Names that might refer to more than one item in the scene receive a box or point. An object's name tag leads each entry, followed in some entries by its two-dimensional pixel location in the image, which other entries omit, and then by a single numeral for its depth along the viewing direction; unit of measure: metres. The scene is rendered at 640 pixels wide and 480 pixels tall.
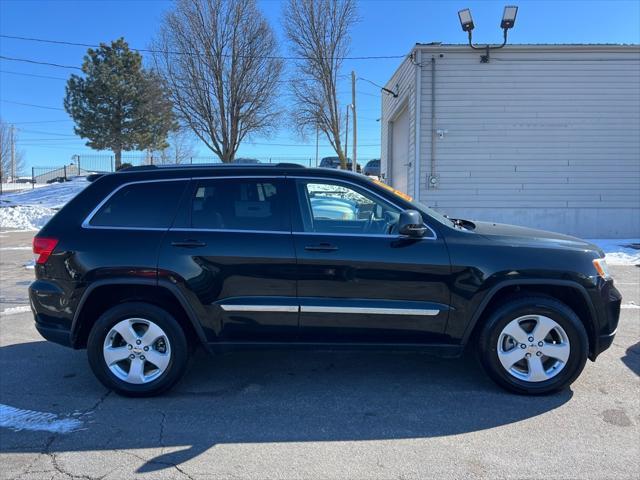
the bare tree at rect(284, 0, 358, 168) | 24.36
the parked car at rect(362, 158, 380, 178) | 35.84
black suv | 3.65
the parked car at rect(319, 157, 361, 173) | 32.42
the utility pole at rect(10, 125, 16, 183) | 54.78
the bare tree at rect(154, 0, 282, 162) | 23.61
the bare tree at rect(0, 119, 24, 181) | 45.79
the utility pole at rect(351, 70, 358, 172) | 30.17
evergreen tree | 29.44
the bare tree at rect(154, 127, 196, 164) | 42.57
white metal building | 13.23
